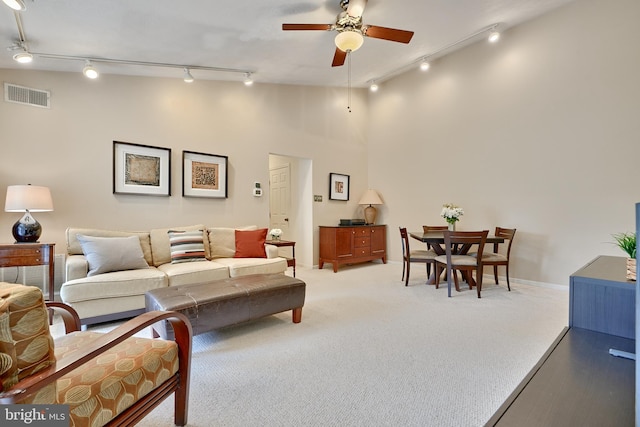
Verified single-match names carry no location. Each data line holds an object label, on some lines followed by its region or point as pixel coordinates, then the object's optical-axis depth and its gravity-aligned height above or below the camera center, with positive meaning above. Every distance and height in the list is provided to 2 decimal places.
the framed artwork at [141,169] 3.64 +0.53
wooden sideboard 5.27 -0.63
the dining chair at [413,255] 4.13 -0.63
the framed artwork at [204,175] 4.17 +0.53
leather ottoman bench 2.15 -0.72
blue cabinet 1.47 -0.48
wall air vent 3.06 +1.23
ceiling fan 2.84 +1.86
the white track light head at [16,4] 2.01 +1.44
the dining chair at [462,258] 3.57 -0.59
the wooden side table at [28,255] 2.63 -0.44
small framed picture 5.85 +0.51
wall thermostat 4.86 +0.36
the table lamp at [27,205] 2.74 +0.03
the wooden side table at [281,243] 4.31 -0.50
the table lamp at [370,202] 6.03 +0.20
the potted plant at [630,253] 1.53 -0.23
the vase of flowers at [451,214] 4.24 -0.02
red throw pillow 3.91 -0.46
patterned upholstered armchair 0.81 -0.62
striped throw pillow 3.50 -0.45
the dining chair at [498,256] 3.79 -0.59
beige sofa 2.55 -0.64
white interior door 6.21 +0.30
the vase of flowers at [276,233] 4.66 -0.36
